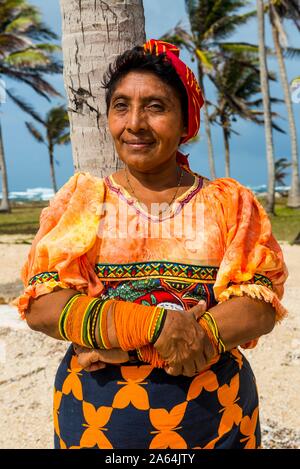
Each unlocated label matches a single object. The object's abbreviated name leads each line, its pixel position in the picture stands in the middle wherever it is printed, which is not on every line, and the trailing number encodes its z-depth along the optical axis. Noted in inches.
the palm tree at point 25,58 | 892.6
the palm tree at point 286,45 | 786.2
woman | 63.5
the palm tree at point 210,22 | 912.9
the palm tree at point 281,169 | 1627.7
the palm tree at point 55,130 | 1497.4
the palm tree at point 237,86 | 1029.2
